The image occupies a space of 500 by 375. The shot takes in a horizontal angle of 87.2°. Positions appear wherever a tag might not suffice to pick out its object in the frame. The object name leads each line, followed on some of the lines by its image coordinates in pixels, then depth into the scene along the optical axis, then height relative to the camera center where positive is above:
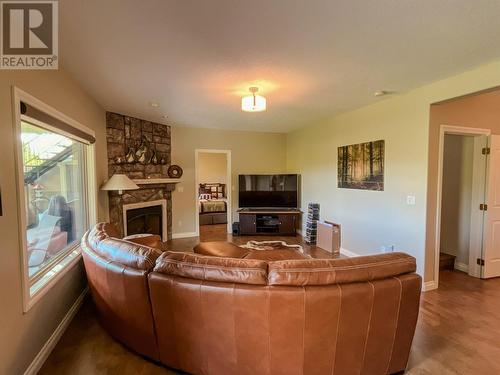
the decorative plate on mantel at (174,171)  5.86 +0.13
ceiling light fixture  3.12 +0.89
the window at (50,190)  1.96 -0.14
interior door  3.62 -0.53
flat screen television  6.34 -0.34
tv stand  6.18 -1.05
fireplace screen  4.99 -0.89
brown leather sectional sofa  1.55 -0.83
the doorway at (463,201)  3.67 -0.34
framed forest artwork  3.94 +0.19
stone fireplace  4.57 +0.10
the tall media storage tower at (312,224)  5.48 -0.97
